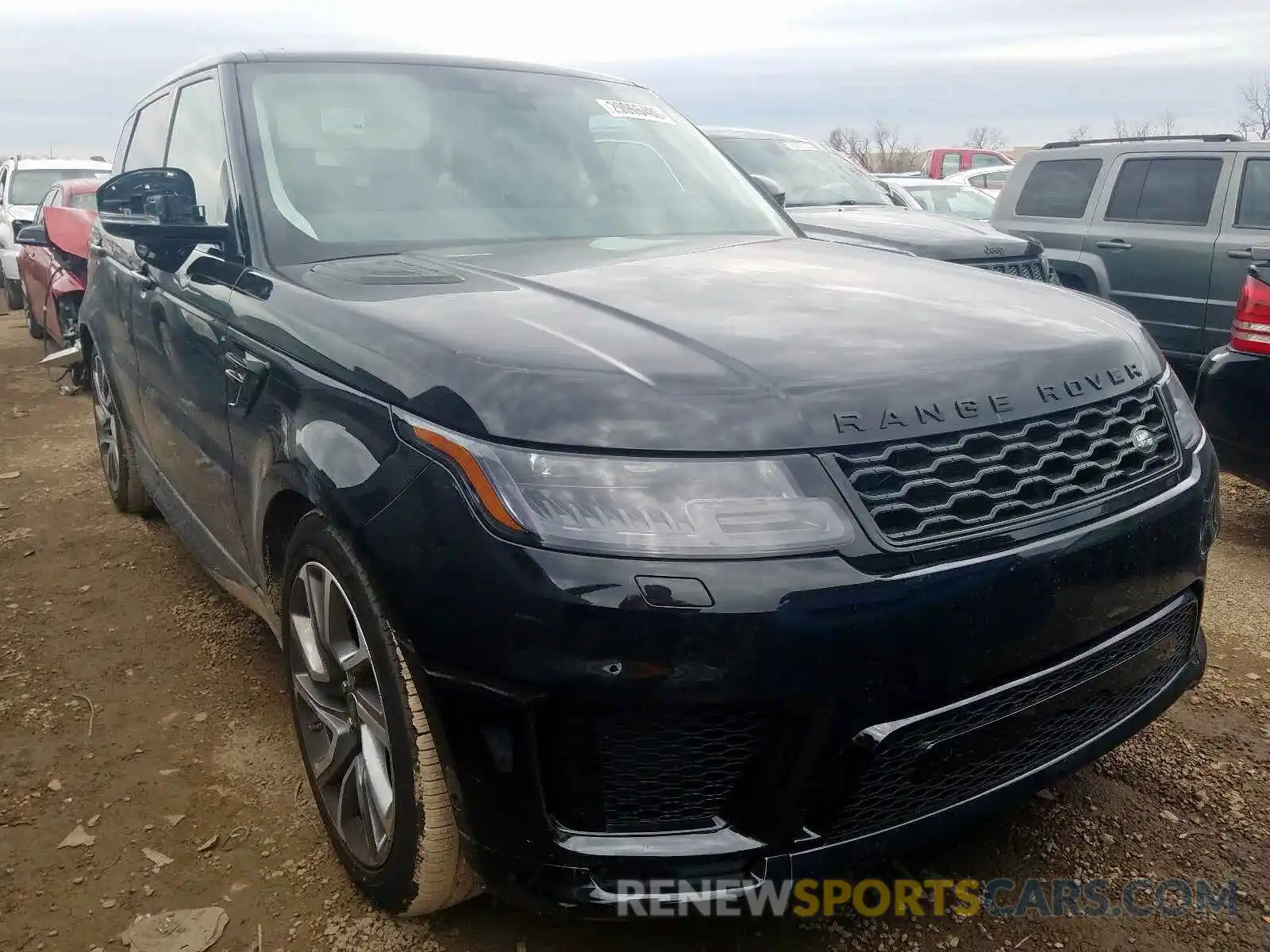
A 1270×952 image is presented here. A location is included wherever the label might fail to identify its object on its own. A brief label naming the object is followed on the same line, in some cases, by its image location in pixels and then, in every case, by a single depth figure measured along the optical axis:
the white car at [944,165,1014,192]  15.93
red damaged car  6.60
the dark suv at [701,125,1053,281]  5.73
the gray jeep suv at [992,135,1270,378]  6.36
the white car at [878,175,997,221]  11.84
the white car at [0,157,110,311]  12.52
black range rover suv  1.57
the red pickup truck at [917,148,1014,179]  20.55
